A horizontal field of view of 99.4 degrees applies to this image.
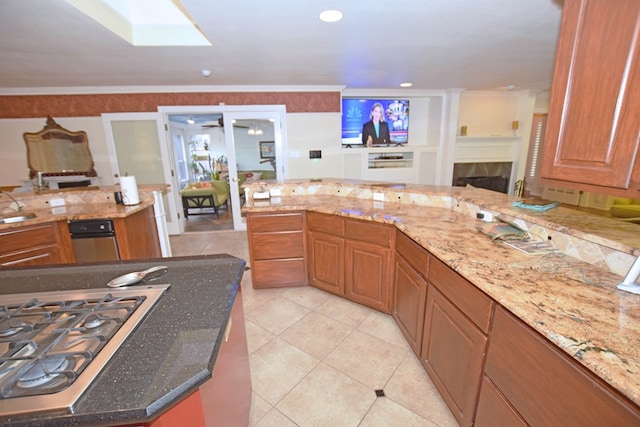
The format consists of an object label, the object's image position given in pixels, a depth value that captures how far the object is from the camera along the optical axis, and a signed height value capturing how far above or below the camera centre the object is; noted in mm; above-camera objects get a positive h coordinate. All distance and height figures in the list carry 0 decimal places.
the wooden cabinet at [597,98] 907 +196
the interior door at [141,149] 4340 +148
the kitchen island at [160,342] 551 -496
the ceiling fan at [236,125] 4542 +518
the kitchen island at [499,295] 790 -558
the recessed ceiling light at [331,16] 2045 +1059
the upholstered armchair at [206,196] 5797 -829
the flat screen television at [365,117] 5121 +712
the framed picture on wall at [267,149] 4801 +122
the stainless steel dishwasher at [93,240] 2404 -714
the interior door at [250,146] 4551 +175
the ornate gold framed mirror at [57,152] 4199 +111
